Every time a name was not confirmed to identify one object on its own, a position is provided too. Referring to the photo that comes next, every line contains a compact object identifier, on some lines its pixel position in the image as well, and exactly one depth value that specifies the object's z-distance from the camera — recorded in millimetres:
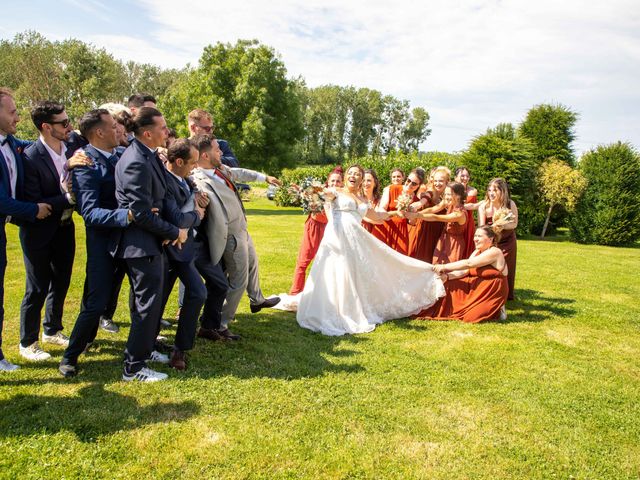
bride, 6617
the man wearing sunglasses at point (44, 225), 4770
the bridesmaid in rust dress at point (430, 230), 8430
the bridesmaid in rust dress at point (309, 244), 8039
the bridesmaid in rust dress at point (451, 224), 7707
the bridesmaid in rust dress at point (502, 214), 7886
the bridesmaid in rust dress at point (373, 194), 8391
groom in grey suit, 5438
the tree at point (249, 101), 33250
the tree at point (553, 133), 22109
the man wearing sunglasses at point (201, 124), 6086
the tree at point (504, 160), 19750
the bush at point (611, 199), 19781
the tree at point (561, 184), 19875
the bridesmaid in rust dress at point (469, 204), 8141
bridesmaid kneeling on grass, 7188
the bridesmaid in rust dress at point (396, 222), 8672
